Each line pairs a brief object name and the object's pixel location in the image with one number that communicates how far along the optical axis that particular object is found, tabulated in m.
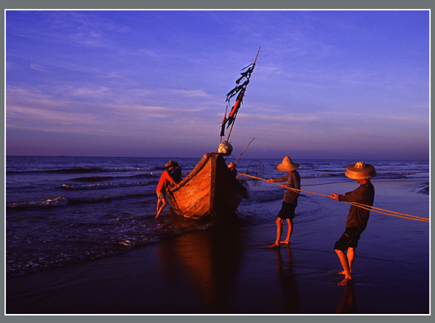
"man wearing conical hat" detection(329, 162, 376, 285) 4.12
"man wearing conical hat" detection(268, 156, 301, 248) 5.95
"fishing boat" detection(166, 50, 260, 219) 8.32
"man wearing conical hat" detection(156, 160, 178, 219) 9.19
